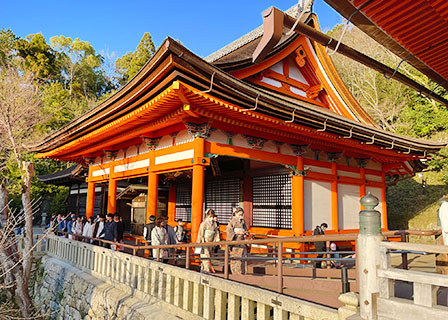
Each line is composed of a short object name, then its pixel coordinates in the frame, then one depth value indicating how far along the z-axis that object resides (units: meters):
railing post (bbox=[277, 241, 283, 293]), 4.23
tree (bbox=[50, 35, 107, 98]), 41.25
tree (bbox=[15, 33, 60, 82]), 35.03
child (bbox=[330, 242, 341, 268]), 8.44
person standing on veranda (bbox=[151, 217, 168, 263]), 7.44
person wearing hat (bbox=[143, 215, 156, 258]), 8.55
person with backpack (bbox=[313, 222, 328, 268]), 8.32
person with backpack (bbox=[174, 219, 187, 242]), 10.30
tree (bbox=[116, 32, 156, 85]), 36.19
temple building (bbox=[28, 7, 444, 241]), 6.88
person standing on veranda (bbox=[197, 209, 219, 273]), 6.82
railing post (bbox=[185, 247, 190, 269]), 5.84
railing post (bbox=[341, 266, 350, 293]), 3.78
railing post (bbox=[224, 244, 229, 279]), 4.95
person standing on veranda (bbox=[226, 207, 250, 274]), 6.42
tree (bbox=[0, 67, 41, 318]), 8.98
